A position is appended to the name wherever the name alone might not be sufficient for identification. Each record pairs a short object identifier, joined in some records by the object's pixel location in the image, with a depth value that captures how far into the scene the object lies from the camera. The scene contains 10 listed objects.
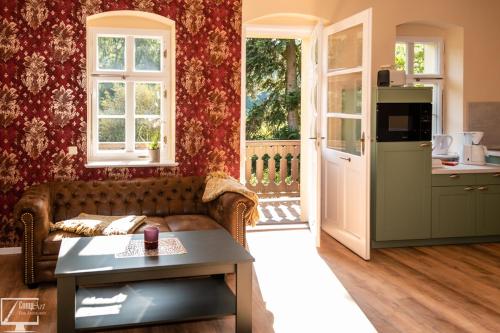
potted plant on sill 5.96
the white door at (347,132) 5.44
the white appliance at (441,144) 6.82
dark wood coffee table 3.33
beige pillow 4.73
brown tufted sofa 4.59
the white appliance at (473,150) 6.44
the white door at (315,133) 6.02
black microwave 5.80
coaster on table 3.69
